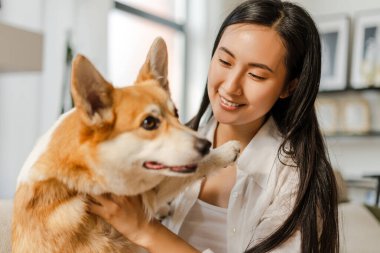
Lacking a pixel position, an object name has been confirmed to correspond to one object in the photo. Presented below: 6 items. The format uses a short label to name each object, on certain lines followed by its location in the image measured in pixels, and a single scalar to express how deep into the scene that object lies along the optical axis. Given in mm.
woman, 1247
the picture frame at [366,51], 4191
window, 3900
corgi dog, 941
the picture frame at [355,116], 4223
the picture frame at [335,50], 4332
